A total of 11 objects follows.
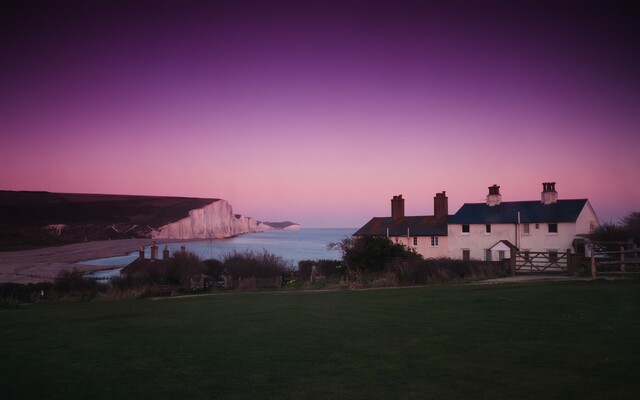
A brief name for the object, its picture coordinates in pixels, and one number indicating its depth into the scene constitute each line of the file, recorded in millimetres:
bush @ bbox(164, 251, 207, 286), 40812
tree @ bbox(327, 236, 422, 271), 33938
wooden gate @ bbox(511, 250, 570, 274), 27523
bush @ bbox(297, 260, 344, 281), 40938
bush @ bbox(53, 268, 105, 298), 34812
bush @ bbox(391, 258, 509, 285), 27984
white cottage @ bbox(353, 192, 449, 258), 57250
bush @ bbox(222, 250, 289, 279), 42156
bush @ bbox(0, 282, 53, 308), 32094
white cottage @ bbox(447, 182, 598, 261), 48875
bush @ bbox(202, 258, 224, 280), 46619
